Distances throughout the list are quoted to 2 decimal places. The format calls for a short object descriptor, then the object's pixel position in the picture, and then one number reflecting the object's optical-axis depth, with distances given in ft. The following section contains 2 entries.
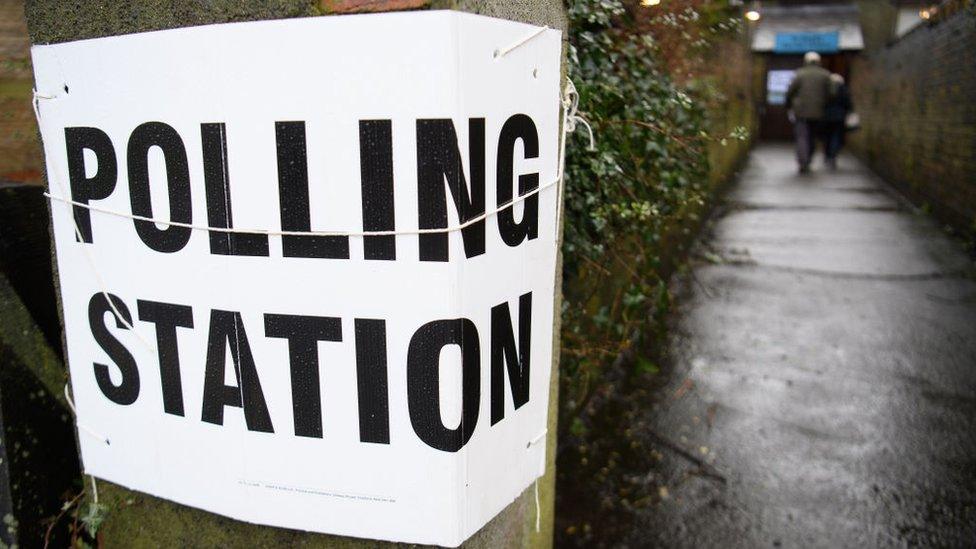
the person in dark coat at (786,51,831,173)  43.60
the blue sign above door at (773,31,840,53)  68.64
